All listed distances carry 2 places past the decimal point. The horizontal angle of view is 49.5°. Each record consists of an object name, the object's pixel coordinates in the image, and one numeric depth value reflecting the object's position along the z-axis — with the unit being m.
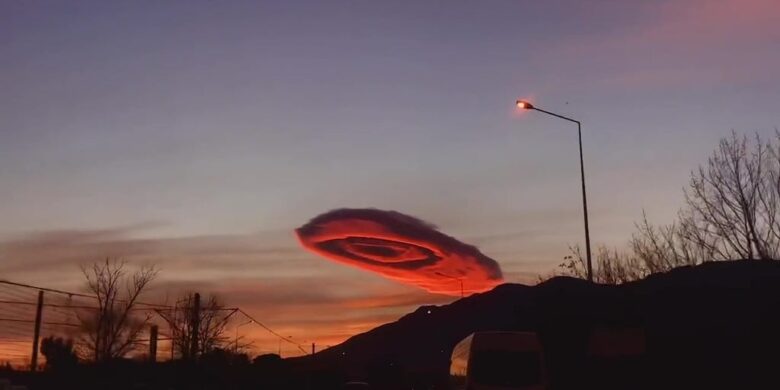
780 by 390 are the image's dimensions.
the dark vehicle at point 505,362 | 25.64
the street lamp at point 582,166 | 31.86
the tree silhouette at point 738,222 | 43.91
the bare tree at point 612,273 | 58.55
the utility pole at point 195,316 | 63.78
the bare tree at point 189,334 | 87.69
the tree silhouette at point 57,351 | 75.69
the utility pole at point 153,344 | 74.75
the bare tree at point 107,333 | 76.62
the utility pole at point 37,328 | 59.53
